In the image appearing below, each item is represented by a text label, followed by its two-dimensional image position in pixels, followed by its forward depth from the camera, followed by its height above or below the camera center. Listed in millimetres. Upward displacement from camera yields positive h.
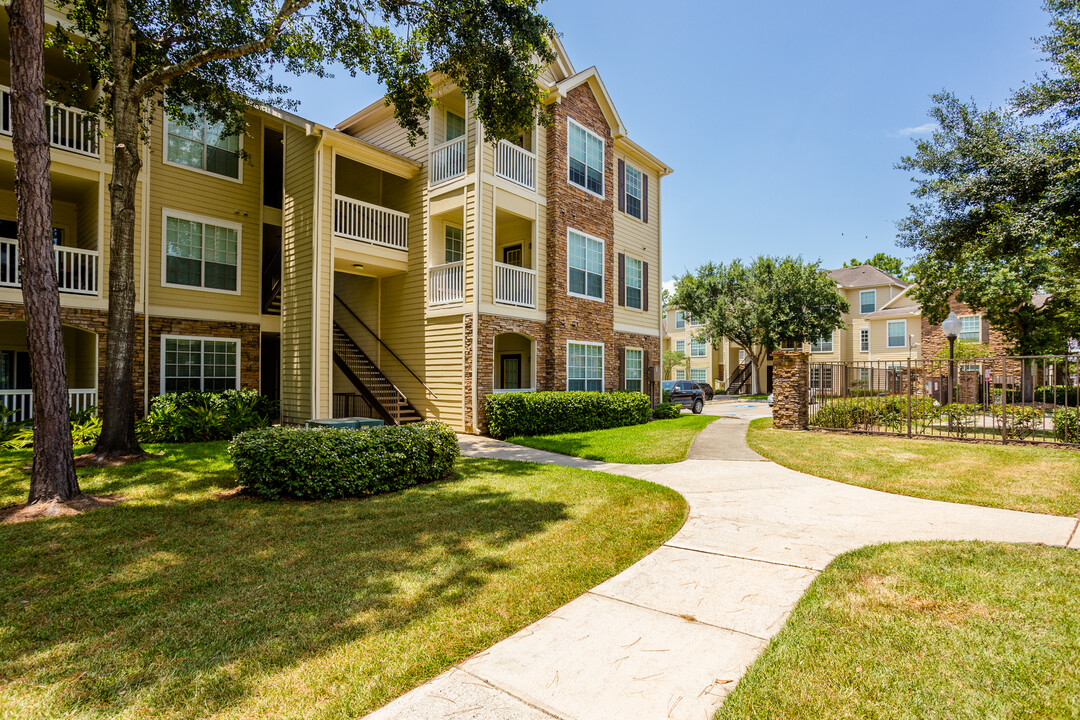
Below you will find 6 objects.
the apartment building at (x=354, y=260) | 12742 +3015
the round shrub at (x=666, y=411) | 18375 -1590
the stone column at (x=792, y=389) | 13602 -601
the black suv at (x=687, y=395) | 23438 -1289
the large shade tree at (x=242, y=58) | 8516 +6405
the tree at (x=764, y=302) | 32438 +4193
